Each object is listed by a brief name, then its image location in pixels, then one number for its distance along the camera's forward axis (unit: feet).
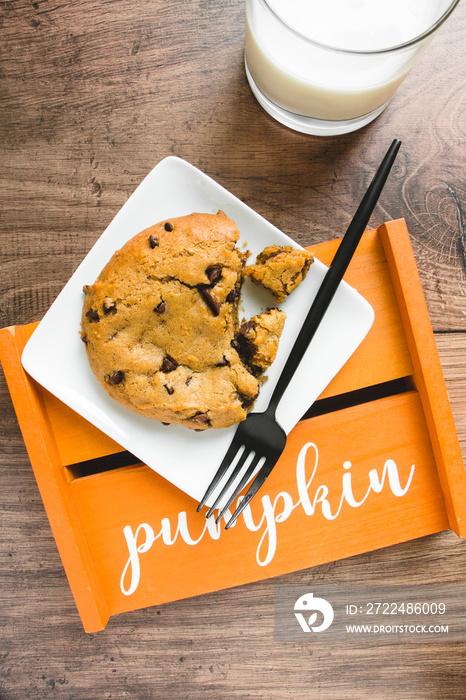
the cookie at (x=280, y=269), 1.67
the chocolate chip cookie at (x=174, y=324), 1.64
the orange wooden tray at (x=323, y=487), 1.75
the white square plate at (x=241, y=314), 1.70
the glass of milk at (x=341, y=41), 1.53
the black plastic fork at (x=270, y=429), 1.69
